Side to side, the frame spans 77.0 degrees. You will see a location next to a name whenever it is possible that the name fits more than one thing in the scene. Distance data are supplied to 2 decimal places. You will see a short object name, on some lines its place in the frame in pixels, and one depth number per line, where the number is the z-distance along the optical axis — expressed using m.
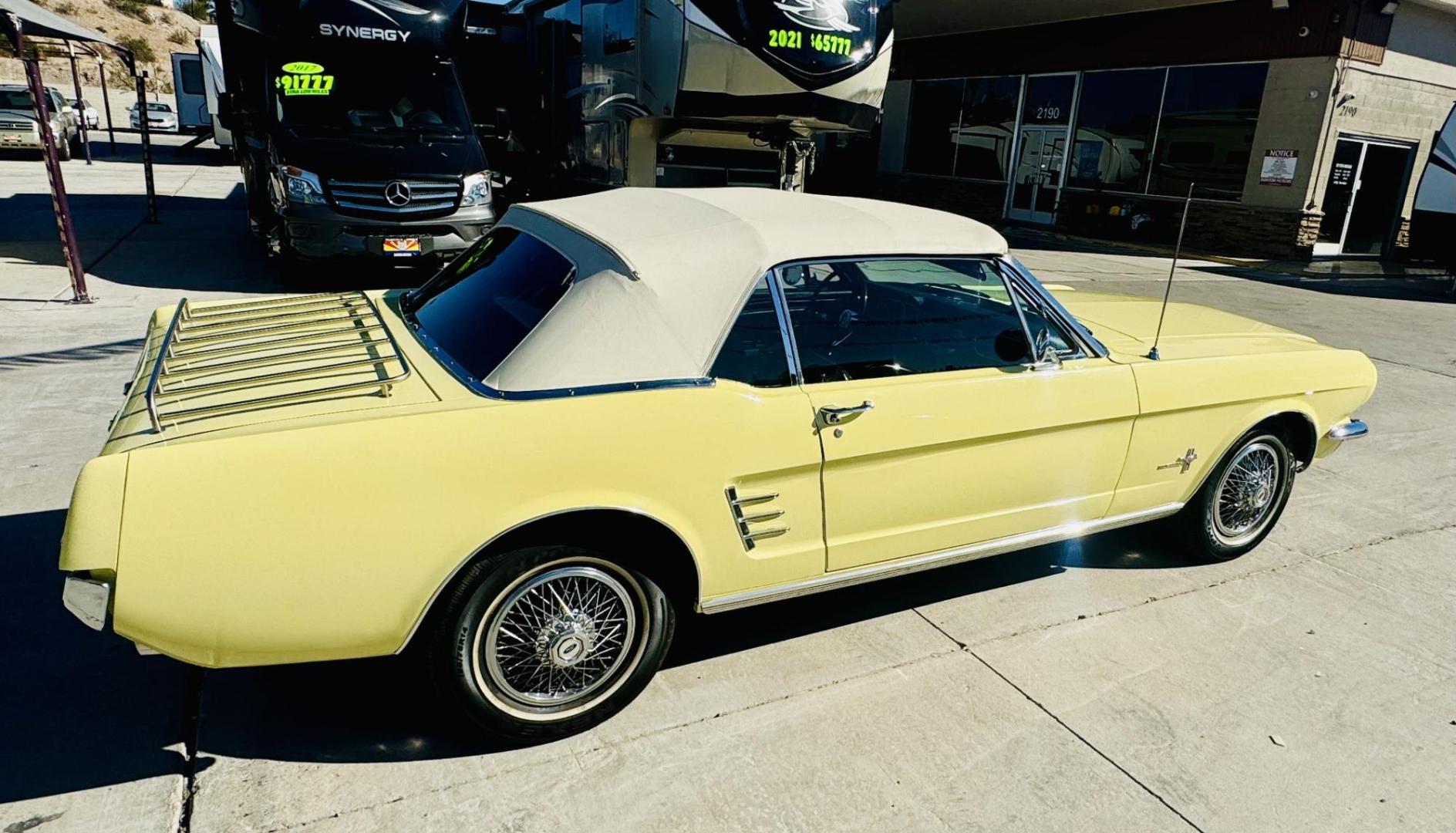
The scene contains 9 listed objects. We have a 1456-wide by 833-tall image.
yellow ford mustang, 2.27
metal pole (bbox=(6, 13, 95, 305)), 7.38
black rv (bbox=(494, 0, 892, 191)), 8.66
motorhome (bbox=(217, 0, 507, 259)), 8.27
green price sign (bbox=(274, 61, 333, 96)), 8.78
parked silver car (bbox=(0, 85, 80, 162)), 20.77
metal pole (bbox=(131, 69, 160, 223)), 11.34
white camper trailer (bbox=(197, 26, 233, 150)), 23.16
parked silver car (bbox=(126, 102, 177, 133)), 33.22
